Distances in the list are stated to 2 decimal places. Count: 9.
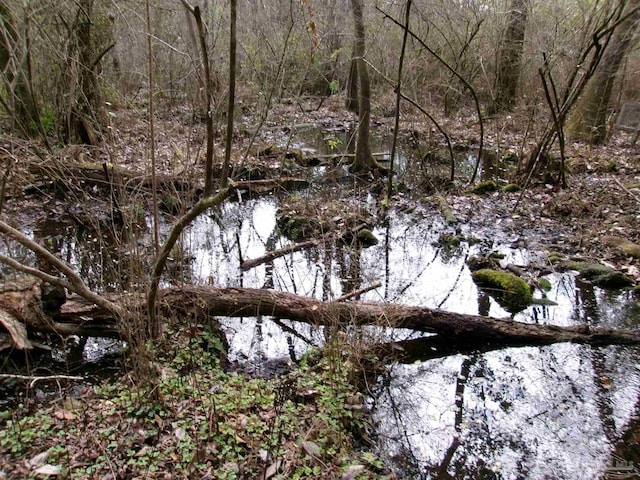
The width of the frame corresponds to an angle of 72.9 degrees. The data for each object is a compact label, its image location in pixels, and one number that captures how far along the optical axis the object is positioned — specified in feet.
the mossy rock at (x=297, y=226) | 26.24
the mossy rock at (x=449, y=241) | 25.08
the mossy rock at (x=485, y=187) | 32.89
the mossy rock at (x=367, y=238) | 25.30
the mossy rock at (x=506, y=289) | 19.12
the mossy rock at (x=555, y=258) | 22.38
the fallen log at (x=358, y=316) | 15.16
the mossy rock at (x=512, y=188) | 32.30
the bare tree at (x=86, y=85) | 24.90
